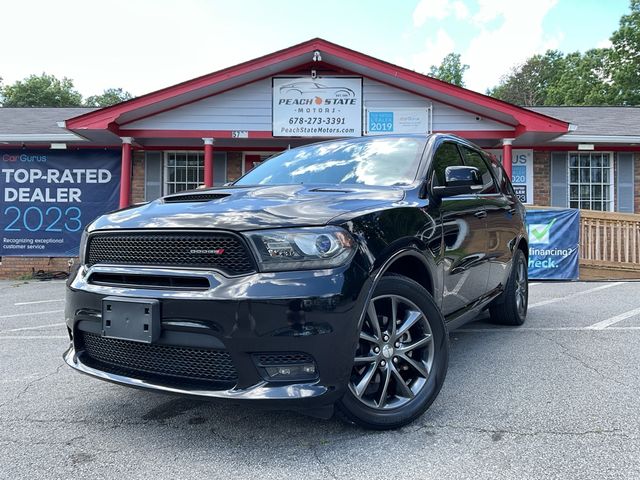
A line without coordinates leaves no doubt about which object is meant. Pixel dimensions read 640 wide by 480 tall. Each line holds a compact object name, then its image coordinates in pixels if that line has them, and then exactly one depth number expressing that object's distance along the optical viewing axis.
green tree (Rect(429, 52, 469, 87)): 62.28
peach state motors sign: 10.11
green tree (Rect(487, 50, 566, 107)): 50.91
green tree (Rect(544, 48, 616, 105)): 36.47
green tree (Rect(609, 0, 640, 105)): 35.25
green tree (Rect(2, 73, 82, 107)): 49.31
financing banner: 9.13
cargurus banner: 11.65
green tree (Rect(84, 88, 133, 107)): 62.23
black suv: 2.09
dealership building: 9.80
